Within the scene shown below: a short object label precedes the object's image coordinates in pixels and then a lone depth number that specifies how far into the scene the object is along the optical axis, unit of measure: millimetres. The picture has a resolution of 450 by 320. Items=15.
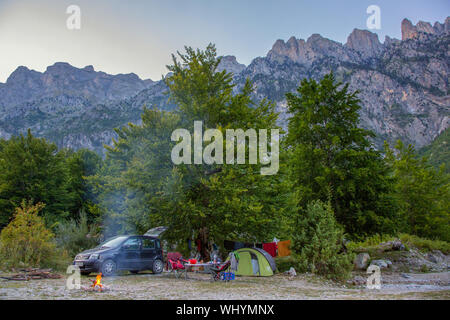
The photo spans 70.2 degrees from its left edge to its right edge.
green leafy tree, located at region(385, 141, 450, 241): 34969
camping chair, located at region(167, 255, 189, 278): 15195
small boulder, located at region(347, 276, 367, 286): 15380
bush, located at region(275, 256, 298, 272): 18297
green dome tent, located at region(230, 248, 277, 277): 17109
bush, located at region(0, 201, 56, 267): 15438
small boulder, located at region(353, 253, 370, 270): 20891
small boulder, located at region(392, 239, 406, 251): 24712
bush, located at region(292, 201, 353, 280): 16047
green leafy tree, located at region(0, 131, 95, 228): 33469
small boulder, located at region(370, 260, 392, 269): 20969
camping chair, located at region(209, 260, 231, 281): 13984
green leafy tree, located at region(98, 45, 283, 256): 16266
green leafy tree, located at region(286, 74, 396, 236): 21797
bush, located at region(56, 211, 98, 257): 22219
